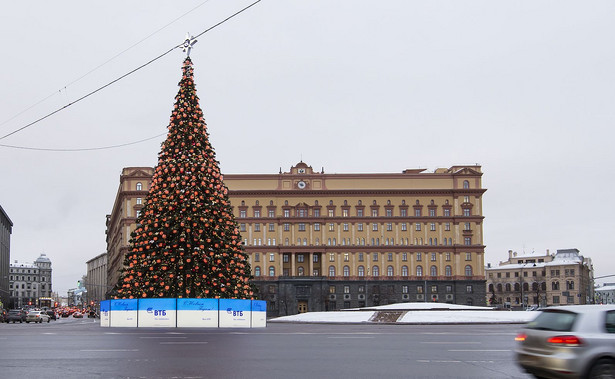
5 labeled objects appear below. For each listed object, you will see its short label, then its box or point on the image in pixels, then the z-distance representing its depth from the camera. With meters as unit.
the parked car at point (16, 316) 70.50
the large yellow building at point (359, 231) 119.25
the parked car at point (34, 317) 68.69
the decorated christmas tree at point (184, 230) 39.53
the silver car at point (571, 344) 11.56
